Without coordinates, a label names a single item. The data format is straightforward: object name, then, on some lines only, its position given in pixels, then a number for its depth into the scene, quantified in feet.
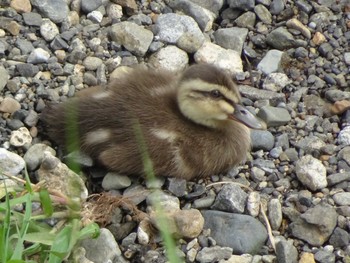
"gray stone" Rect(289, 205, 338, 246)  20.63
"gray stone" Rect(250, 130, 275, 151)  23.68
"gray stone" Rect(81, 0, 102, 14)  26.46
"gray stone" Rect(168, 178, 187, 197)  21.64
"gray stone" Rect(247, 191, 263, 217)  21.18
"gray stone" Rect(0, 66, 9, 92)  23.39
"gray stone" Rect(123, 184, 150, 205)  21.27
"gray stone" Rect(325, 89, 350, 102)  25.30
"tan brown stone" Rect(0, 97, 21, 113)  22.83
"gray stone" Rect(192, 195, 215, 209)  21.37
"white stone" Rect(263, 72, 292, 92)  25.68
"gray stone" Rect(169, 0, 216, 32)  26.96
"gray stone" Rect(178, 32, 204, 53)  25.87
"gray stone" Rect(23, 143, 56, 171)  21.64
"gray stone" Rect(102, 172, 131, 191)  21.72
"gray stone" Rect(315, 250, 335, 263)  20.09
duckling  21.83
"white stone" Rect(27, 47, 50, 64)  24.40
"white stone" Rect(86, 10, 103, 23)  26.30
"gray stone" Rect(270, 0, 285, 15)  27.88
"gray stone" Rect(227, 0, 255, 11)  27.53
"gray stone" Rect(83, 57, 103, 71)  24.73
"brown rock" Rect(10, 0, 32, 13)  25.78
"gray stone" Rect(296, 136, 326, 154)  23.58
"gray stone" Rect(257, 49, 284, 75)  26.13
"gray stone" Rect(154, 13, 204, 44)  25.92
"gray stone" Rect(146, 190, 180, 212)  20.98
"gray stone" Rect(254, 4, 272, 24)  27.67
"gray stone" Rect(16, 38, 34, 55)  24.71
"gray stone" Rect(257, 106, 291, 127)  24.18
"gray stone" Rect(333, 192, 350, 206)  21.67
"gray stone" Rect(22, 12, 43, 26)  25.47
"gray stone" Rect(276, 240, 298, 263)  19.94
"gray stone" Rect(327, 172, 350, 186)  22.33
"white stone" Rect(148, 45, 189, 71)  25.53
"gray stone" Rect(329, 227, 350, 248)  20.53
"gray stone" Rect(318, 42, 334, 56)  26.89
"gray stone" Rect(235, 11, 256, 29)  27.53
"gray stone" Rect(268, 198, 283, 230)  21.06
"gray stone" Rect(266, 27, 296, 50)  27.01
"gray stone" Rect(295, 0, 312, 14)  27.91
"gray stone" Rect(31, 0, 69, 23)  25.80
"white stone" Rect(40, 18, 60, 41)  25.25
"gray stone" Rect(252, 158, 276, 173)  22.86
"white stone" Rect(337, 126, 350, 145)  23.82
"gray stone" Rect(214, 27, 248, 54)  26.72
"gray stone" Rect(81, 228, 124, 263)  19.77
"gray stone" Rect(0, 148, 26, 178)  21.20
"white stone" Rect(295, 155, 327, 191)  22.15
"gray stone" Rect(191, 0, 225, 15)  27.81
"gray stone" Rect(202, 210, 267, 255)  20.34
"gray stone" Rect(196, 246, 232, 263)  19.94
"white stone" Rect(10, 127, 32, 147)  22.04
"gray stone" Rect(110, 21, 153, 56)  25.49
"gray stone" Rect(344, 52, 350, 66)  26.63
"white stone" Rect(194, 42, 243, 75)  25.89
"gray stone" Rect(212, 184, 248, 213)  21.13
